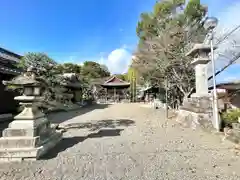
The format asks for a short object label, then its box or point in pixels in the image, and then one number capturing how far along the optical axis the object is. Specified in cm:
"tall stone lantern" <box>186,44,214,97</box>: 501
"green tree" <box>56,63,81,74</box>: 3188
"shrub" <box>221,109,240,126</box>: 377
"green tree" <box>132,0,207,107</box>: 829
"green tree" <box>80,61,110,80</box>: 3412
